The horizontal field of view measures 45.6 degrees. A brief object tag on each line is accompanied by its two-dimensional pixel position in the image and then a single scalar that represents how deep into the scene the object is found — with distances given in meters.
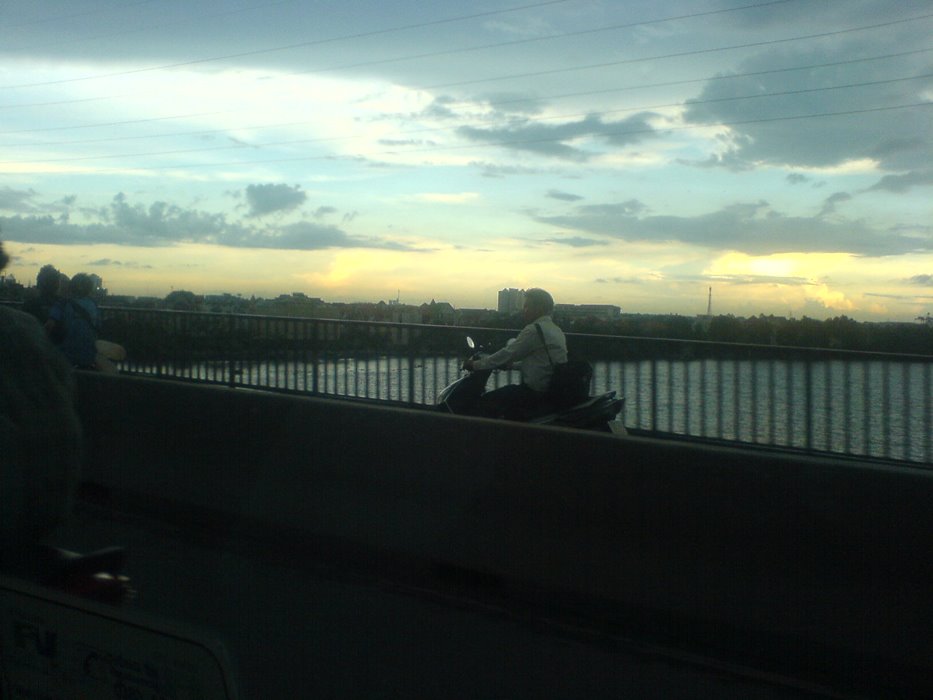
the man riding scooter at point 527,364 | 10.51
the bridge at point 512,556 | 5.33
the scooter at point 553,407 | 10.00
